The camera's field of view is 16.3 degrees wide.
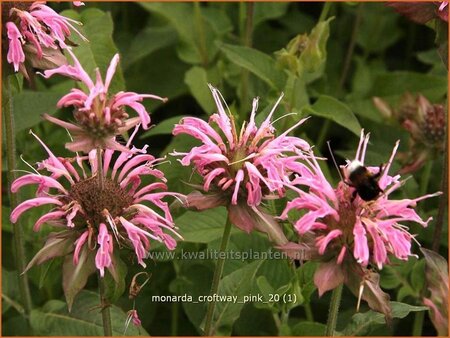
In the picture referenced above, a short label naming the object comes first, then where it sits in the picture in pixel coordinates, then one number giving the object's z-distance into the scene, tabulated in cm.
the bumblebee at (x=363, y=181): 50
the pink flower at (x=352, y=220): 50
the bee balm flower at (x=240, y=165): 51
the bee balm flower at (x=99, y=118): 50
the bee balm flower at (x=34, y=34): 53
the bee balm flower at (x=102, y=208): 51
